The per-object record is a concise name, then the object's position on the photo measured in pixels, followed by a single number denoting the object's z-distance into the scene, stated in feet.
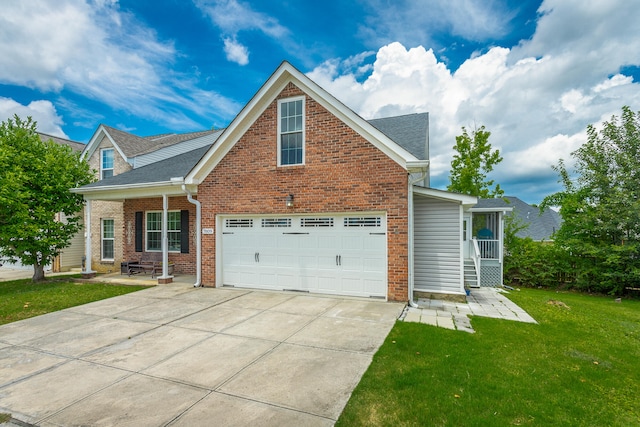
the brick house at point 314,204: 25.96
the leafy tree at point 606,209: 34.88
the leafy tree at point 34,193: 33.78
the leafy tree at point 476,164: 63.36
